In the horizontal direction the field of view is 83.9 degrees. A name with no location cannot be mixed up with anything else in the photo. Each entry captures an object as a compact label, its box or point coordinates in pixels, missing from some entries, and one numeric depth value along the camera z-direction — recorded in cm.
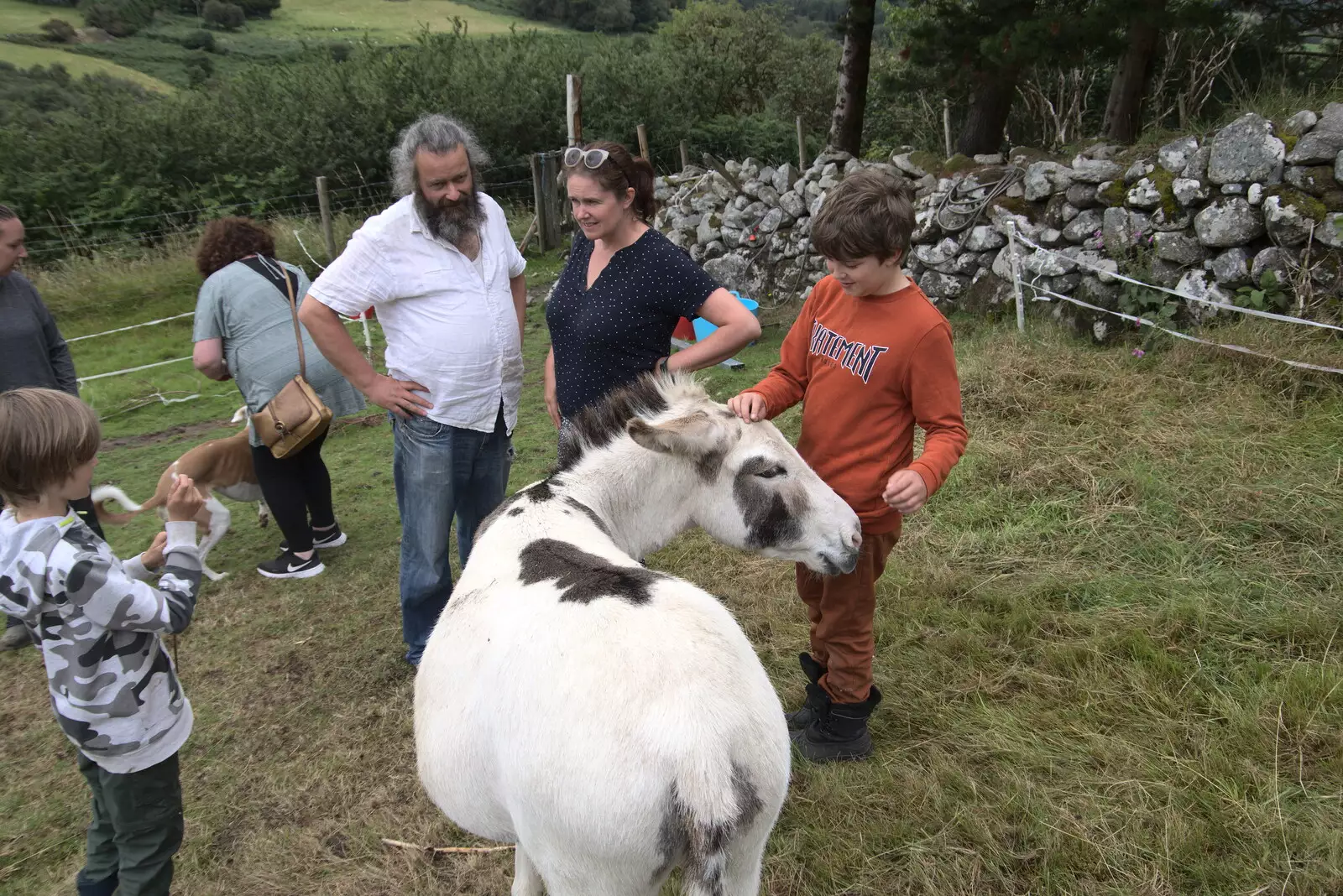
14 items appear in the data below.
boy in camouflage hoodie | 184
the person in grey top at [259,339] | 416
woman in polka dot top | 253
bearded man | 280
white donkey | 138
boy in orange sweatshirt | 216
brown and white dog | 461
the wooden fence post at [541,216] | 1288
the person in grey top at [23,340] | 364
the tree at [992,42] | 759
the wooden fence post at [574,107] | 966
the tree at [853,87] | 1042
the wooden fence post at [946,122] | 1272
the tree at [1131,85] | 816
